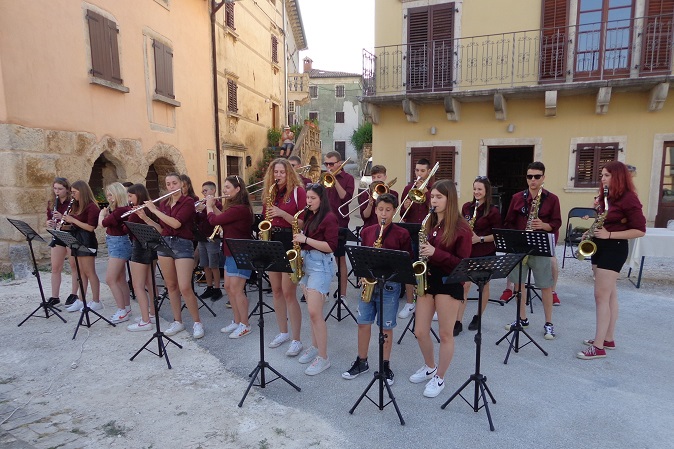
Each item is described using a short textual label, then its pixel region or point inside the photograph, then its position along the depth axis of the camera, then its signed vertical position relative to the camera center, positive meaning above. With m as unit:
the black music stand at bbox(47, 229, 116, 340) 4.84 -0.98
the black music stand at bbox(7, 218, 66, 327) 5.42 -1.23
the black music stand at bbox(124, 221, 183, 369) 4.12 -0.70
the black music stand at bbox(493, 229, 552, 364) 4.11 -0.72
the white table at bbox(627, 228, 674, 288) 6.38 -1.12
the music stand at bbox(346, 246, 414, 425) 2.99 -0.71
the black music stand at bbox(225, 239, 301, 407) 3.46 -0.72
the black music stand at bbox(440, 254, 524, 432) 3.08 -0.77
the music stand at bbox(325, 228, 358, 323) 5.41 -1.24
